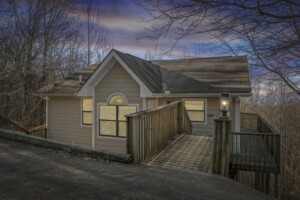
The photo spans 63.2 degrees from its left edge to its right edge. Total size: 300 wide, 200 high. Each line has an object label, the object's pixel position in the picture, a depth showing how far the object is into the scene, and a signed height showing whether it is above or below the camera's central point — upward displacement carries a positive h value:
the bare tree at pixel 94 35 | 22.33 +6.03
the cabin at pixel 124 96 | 10.40 +0.17
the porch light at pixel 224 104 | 6.52 -0.11
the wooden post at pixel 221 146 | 5.88 -1.13
